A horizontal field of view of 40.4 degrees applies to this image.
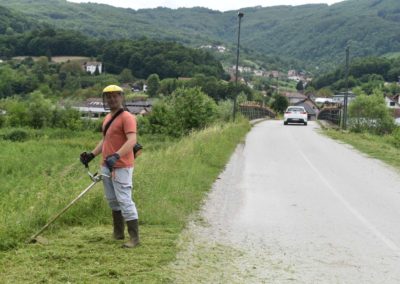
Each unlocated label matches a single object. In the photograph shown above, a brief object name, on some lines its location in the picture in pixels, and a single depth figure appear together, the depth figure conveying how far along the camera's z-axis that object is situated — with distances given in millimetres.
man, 6492
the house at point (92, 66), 132988
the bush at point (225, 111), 42525
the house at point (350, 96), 86538
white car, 44906
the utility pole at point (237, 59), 36281
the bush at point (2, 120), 68500
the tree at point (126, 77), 127750
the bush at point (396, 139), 31253
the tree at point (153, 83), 113812
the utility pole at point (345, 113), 37434
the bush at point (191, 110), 41906
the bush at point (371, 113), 40006
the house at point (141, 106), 76400
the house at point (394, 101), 120250
